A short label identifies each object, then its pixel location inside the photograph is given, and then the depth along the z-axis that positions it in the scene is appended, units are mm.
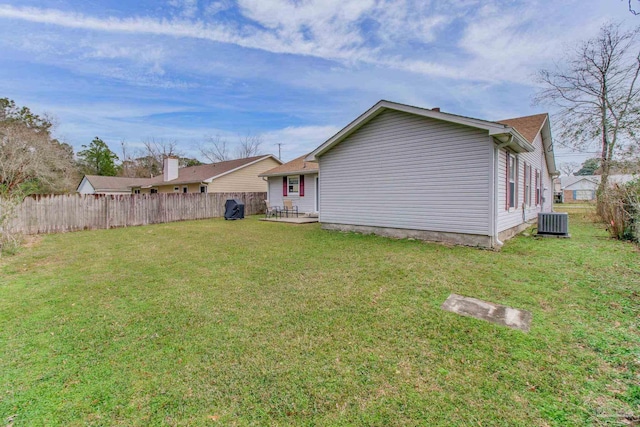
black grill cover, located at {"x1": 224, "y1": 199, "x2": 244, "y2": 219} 15445
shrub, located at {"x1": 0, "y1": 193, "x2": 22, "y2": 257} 6945
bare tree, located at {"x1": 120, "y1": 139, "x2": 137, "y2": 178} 43438
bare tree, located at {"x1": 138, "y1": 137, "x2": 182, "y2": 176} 39656
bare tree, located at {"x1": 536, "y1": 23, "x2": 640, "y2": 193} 15352
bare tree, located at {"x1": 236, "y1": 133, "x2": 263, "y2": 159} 37562
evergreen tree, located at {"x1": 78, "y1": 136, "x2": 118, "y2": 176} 40719
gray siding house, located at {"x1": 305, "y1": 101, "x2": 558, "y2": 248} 6871
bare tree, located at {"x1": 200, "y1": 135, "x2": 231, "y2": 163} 38097
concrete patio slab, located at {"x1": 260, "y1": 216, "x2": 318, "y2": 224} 13227
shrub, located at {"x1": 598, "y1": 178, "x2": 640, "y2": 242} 7277
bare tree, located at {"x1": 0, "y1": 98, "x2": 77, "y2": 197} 18531
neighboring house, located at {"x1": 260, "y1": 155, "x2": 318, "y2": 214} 15352
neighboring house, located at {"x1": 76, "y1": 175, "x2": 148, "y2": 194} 30312
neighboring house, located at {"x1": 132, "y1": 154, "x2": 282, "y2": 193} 20172
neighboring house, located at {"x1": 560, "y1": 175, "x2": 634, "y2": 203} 44812
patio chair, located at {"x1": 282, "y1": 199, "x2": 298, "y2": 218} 15988
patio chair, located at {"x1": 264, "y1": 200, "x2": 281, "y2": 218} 16214
